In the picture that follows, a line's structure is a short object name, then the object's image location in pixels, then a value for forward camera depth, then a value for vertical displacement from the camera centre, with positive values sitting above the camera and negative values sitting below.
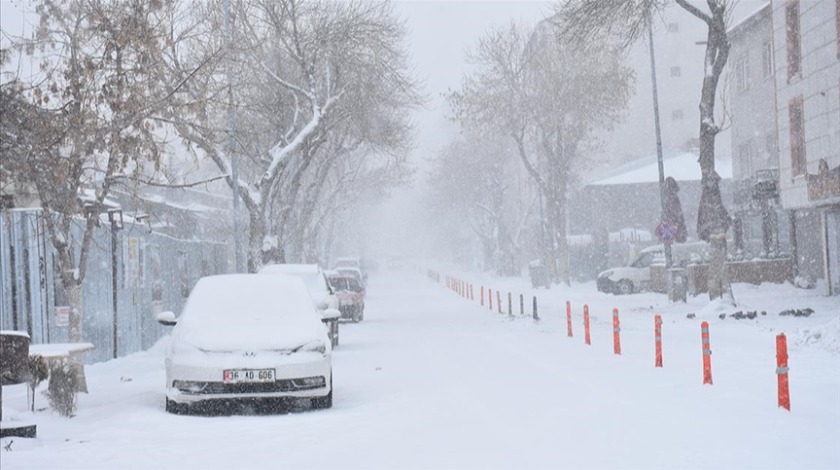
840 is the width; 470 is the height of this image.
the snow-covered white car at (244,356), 10.77 -1.09
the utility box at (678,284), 31.23 -1.48
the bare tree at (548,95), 45.66 +6.39
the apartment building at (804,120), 29.11 +3.39
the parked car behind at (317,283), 21.84 -0.77
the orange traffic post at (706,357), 12.69 -1.49
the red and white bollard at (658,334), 14.77 -1.40
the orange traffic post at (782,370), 10.37 -1.40
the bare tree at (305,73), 29.84 +5.38
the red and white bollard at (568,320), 21.72 -1.68
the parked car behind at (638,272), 41.59 -1.41
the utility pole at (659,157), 32.53 +2.47
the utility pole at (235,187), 27.16 +1.83
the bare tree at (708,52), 26.09 +4.59
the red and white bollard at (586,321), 19.23 -1.54
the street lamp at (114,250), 17.75 +0.11
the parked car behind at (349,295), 31.00 -1.44
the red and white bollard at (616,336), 17.18 -1.65
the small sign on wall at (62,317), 16.14 -0.90
